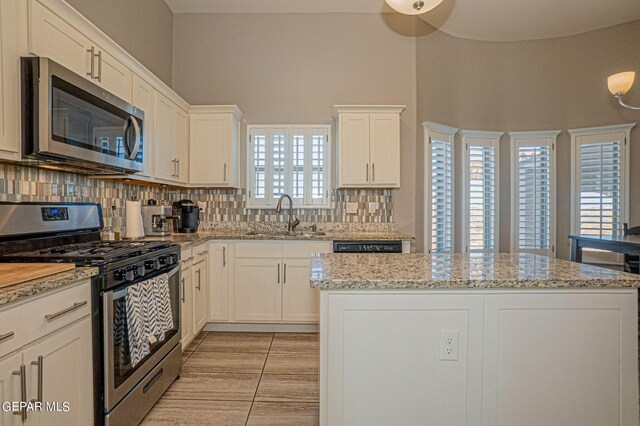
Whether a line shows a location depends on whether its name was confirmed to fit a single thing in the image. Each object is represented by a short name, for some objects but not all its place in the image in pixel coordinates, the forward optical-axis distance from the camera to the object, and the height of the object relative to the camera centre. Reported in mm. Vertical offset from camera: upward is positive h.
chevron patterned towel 1761 -582
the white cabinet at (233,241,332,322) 3334 -702
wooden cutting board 1246 -246
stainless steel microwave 1604 +468
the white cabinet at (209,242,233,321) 3312 -672
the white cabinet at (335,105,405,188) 3562 +677
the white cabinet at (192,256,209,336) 2933 -741
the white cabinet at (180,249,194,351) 2643 -706
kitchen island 1391 -568
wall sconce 3449 +1302
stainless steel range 1594 -440
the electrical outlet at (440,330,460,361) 1398 -540
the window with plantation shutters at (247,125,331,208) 3939 +483
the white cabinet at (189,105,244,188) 3625 +680
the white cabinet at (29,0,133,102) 1660 +883
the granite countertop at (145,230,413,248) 3202 -246
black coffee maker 3514 -61
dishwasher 3203 -332
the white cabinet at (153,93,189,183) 2951 +631
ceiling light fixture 1651 +997
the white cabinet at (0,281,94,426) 1157 -553
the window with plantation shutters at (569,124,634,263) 4328 +391
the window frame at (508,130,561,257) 4684 +441
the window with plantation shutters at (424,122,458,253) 4121 +282
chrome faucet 3814 -74
